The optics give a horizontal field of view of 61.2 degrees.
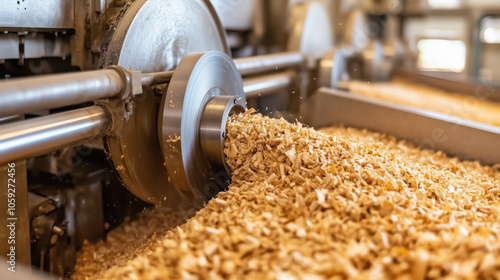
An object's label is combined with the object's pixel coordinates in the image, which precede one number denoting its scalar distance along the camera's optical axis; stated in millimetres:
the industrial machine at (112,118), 1088
